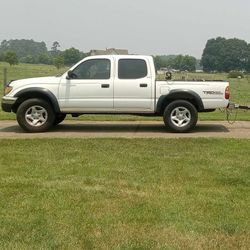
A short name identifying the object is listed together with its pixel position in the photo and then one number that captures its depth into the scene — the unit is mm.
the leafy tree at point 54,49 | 162025
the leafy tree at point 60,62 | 60919
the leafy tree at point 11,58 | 84188
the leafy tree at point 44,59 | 125875
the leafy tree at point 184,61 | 93850
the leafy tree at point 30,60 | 138875
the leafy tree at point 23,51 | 192250
